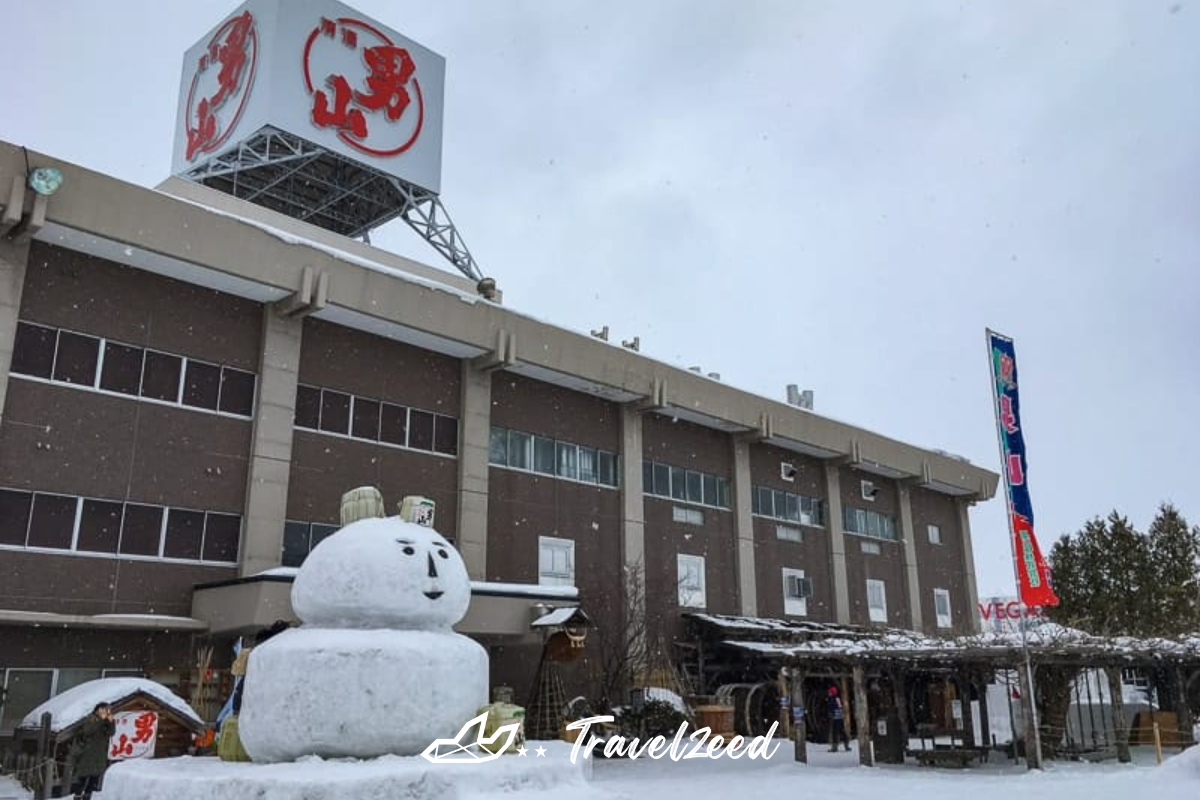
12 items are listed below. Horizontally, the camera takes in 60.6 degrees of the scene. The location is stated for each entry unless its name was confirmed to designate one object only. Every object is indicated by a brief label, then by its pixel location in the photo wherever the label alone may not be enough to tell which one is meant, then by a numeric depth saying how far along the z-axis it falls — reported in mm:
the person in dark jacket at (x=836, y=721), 27938
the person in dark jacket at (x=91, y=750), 14375
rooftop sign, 30703
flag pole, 20266
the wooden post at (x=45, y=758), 15156
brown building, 19922
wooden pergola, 20484
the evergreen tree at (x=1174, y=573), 44781
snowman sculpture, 10375
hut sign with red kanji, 16906
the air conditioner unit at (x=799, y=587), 36344
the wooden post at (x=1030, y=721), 20328
